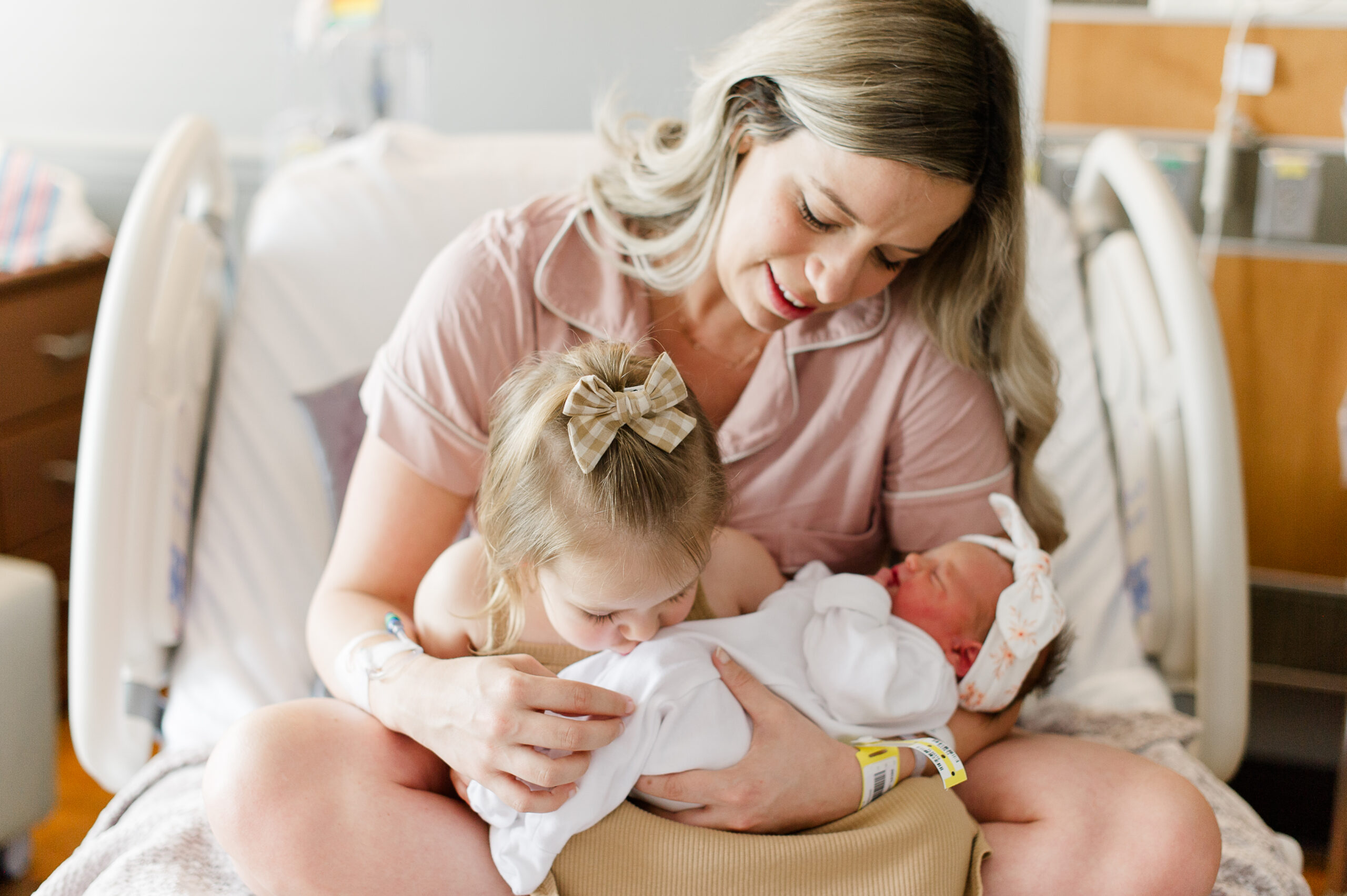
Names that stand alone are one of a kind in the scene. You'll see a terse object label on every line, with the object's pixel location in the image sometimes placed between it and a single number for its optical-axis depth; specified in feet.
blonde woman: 3.43
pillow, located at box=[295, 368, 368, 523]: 5.41
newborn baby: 3.46
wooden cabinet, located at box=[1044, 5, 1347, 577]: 7.37
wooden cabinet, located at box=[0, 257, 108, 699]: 7.38
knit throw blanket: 3.62
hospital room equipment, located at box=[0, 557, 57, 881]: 5.57
